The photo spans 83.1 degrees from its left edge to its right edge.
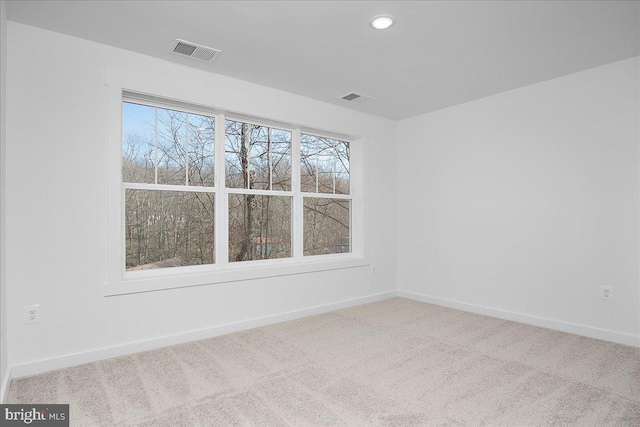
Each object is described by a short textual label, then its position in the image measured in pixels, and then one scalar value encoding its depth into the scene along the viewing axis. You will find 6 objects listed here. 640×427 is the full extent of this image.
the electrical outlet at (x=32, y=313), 2.56
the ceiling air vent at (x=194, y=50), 2.88
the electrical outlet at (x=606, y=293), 3.28
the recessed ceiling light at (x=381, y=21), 2.49
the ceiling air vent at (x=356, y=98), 4.09
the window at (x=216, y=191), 3.19
